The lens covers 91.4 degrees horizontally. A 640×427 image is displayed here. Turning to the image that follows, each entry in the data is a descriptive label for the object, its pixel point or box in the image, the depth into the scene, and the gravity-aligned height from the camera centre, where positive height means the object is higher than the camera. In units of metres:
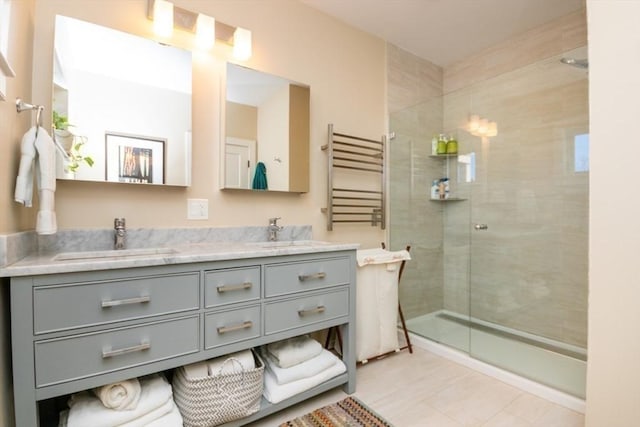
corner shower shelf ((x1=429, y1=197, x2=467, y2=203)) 2.90 +0.13
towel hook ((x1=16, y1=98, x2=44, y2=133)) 1.19 +0.40
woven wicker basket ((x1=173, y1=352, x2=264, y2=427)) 1.30 -0.79
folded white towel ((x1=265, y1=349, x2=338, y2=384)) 1.56 -0.81
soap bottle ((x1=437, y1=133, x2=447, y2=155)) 2.92 +0.62
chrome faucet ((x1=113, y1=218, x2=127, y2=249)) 1.52 -0.11
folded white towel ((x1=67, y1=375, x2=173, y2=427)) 1.12 -0.74
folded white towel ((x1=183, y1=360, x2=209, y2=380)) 1.33 -0.68
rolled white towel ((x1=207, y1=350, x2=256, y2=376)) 1.38 -0.68
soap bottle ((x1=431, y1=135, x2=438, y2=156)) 2.93 +0.64
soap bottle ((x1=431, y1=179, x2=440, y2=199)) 2.96 +0.23
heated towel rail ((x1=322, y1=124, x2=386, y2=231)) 2.29 +0.26
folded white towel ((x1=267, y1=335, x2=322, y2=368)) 1.59 -0.72
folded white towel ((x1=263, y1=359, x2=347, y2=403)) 1.51 -0.87
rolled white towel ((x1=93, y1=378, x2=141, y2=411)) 1.15 -0.68
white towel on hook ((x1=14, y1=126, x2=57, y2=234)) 1.16 +0.15
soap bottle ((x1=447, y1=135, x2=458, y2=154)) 2.87 +0.63
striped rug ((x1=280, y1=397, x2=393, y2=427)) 1.51 -1.02
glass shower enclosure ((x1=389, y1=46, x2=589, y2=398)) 2.22 -0.07
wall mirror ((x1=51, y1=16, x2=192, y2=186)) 1.45 +0.53
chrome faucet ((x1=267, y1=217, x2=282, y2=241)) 1.99 -0.10
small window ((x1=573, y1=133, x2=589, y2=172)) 2.16 +0.42
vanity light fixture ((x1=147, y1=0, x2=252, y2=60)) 1.64 +1.04
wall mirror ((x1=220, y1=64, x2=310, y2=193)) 1.87 +0.51
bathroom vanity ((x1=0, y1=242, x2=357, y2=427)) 1.00 -0.39
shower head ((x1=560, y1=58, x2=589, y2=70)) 2.01 +0.99
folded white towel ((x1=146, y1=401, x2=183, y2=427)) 1.20 -0.81
